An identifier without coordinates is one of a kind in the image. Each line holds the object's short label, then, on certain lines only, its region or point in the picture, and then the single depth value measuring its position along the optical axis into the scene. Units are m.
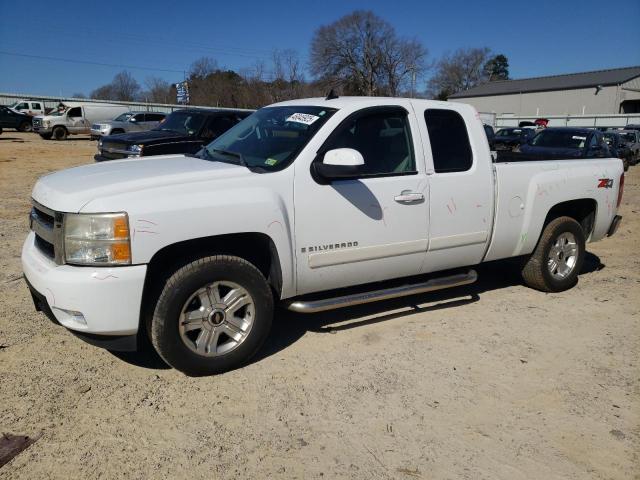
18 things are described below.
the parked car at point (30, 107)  39.59
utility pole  68.97
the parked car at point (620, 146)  20.42
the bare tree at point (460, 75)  92.44
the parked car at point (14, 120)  31.83
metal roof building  58.00
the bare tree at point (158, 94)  76.85
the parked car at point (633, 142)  24.05
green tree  103.49
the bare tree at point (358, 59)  69.50
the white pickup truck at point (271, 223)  3.13
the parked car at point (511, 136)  22.96
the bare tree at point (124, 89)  76.86
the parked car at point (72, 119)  29.16
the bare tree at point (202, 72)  76.62
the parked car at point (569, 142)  13.55
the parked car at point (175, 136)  10.02
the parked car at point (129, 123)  23.88
